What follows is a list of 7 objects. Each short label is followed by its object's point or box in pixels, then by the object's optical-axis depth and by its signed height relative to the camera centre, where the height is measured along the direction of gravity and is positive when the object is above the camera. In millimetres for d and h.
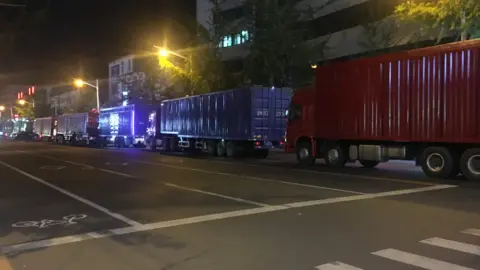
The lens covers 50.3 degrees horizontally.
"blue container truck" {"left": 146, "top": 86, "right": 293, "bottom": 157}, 26078 +850
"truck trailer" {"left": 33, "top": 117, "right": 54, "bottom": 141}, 68000 +1179
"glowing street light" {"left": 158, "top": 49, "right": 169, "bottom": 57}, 38869 +6559
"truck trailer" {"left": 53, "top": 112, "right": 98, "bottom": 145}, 52938 +847
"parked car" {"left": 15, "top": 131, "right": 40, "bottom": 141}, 76625 -17
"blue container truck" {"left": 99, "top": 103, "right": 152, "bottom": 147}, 41125 +977
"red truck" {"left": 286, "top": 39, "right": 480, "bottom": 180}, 14695 +848
